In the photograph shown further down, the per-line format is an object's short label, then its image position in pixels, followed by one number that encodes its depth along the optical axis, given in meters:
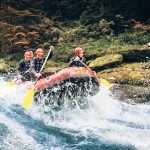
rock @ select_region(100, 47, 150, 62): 15.31
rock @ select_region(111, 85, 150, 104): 11.72
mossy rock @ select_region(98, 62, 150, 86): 13.40
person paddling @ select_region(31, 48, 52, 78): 11.89
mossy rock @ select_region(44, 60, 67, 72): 16.45
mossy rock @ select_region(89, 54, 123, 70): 15.02
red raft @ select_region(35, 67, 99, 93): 10.32
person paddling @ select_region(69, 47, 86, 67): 11.67
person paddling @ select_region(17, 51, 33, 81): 11.95
